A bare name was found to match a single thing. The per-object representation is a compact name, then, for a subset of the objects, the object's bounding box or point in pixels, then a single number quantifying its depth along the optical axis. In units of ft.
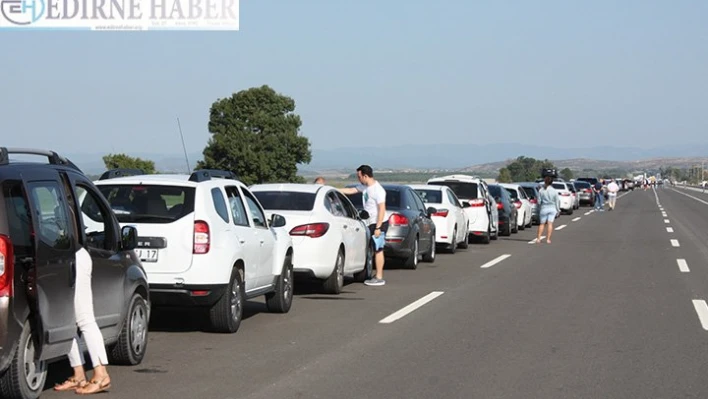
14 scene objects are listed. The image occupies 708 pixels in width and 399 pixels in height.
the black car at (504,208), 98.12
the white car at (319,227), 45.09
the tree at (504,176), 347.26
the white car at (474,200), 85.87
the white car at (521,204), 109.91
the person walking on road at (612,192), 170.71
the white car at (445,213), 72.43
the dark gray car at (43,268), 21.81
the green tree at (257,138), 276.21
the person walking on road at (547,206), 89.53
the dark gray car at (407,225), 59.88
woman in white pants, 24.31
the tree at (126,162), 158.92
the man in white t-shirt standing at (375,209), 52.90
